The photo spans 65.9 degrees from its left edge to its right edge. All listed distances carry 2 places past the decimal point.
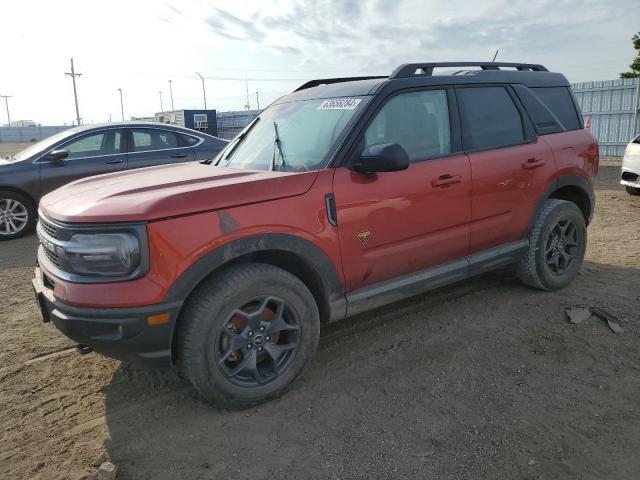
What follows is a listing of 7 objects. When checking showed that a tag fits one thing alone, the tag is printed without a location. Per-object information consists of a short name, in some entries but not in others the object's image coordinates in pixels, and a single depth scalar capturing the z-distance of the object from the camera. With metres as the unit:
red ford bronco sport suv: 2.51
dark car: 7.20
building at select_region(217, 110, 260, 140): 32.22
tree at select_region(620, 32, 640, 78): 23.22
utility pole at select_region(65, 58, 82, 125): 59.01
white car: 9.51
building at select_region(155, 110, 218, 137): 29.78
